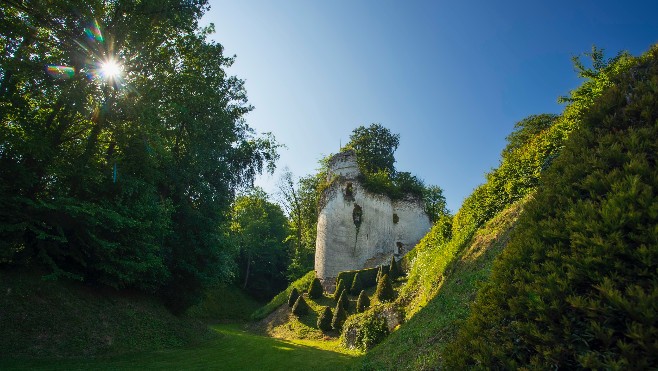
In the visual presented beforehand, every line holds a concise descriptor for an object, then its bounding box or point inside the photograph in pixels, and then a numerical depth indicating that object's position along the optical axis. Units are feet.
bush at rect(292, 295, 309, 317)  84.07
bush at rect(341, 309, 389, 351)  49.03
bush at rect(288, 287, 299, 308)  92.73
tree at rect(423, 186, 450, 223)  169.58
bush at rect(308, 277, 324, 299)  95.62
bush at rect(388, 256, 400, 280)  82.64
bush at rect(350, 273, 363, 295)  88.53
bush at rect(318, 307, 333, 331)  72.33
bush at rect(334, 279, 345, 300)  89.47
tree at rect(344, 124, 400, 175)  159.63
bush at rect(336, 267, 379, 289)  91.45
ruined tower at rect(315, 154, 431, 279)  108.17
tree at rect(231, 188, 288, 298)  147.76
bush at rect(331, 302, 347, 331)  70.38
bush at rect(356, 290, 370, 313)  71.38
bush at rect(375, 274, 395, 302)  67.85
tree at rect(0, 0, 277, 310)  38.14
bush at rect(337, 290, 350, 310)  75.88
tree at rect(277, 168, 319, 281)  144.97
